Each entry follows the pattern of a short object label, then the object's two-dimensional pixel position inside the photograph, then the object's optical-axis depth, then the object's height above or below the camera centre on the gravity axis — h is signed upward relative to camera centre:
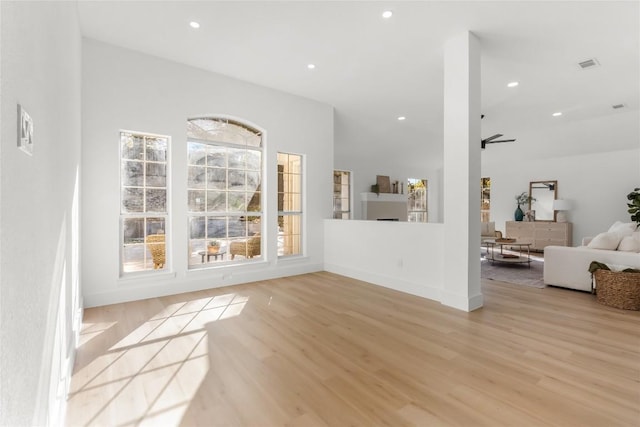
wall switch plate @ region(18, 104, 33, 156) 0.86 +0.25
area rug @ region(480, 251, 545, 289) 5.08 -1.09
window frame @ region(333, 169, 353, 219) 8.73 +0.58
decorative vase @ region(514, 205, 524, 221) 9.04 -0.07
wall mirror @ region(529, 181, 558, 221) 8.77 +0.42
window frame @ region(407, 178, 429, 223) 10.46 +0.40
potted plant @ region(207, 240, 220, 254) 4.78 -0.50
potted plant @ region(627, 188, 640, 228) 7.06 +0.16
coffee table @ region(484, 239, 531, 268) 6.11 -0.91
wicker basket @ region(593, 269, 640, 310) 3.65 -0.92
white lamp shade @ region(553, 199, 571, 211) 8.28 +0.20
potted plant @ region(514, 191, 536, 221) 9.05 +0.37
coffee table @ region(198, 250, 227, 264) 4.71 -0.61
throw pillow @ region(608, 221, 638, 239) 5.15 -0.30
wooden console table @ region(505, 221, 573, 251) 8.32 -0.54
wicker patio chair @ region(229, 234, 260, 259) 5.02 -0.54
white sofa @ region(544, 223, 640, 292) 4.13 -0.66
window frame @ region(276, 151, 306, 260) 5.69 +0.03
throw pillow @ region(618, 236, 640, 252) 4.26 -0.44
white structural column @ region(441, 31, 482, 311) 3.64 +0.49
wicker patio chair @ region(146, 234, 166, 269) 4.26 -0.46
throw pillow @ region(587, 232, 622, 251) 4.44 -0.41
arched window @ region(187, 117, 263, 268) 4.64 +0.37
